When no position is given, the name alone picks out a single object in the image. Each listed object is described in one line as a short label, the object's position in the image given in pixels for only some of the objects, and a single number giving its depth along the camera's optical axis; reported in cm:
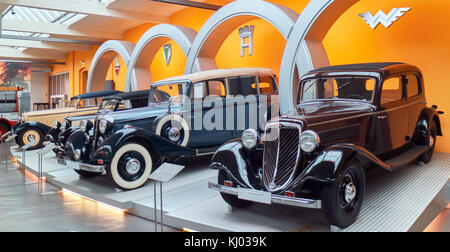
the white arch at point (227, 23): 618
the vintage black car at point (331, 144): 294
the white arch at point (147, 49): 842
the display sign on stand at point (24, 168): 579
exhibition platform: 313
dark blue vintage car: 471
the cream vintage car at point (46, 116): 877
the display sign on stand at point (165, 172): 324
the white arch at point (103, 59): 1062
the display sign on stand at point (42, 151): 502
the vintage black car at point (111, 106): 697
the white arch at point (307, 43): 550
